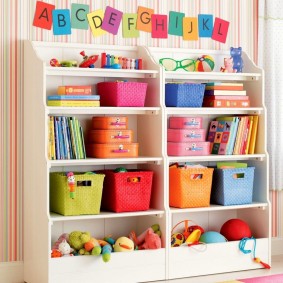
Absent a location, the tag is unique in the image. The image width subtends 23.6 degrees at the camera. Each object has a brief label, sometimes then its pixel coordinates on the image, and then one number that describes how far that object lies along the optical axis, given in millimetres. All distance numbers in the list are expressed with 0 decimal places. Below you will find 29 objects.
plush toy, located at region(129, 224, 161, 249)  3788
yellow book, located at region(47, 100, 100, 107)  3610
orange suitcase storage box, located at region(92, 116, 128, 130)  3787
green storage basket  3631
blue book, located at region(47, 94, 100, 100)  3610
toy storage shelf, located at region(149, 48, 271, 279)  3910
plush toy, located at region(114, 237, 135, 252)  3732
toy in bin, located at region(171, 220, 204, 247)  3953
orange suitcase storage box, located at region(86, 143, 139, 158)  3762
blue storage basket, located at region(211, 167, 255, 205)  4055
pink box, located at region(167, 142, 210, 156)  3982
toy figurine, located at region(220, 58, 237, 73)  4145
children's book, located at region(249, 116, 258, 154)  4168
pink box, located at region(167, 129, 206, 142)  3992
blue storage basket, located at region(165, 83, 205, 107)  3930
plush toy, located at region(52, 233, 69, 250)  3672
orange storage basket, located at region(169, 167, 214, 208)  3943
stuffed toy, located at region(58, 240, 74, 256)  3613
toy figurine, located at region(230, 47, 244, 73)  4191
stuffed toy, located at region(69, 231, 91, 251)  3680
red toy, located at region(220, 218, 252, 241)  4098
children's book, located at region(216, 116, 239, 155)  4102
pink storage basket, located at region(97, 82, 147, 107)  3764
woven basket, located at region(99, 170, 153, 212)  3768
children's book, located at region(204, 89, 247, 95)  4066
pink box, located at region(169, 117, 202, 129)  4020
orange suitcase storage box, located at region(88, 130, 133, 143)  3771
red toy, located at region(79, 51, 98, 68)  3777
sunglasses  4133
